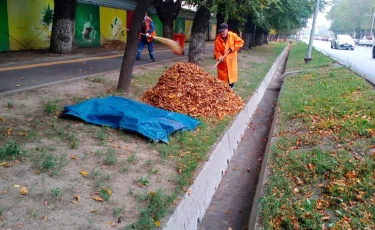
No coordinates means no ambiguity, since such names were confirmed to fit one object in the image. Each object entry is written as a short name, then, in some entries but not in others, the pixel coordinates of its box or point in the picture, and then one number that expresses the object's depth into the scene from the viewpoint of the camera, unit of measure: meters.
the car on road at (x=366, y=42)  44.75
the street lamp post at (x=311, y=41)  15.55
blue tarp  5.01
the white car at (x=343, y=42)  30.49
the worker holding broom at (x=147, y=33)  11.68
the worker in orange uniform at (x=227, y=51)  7.67
